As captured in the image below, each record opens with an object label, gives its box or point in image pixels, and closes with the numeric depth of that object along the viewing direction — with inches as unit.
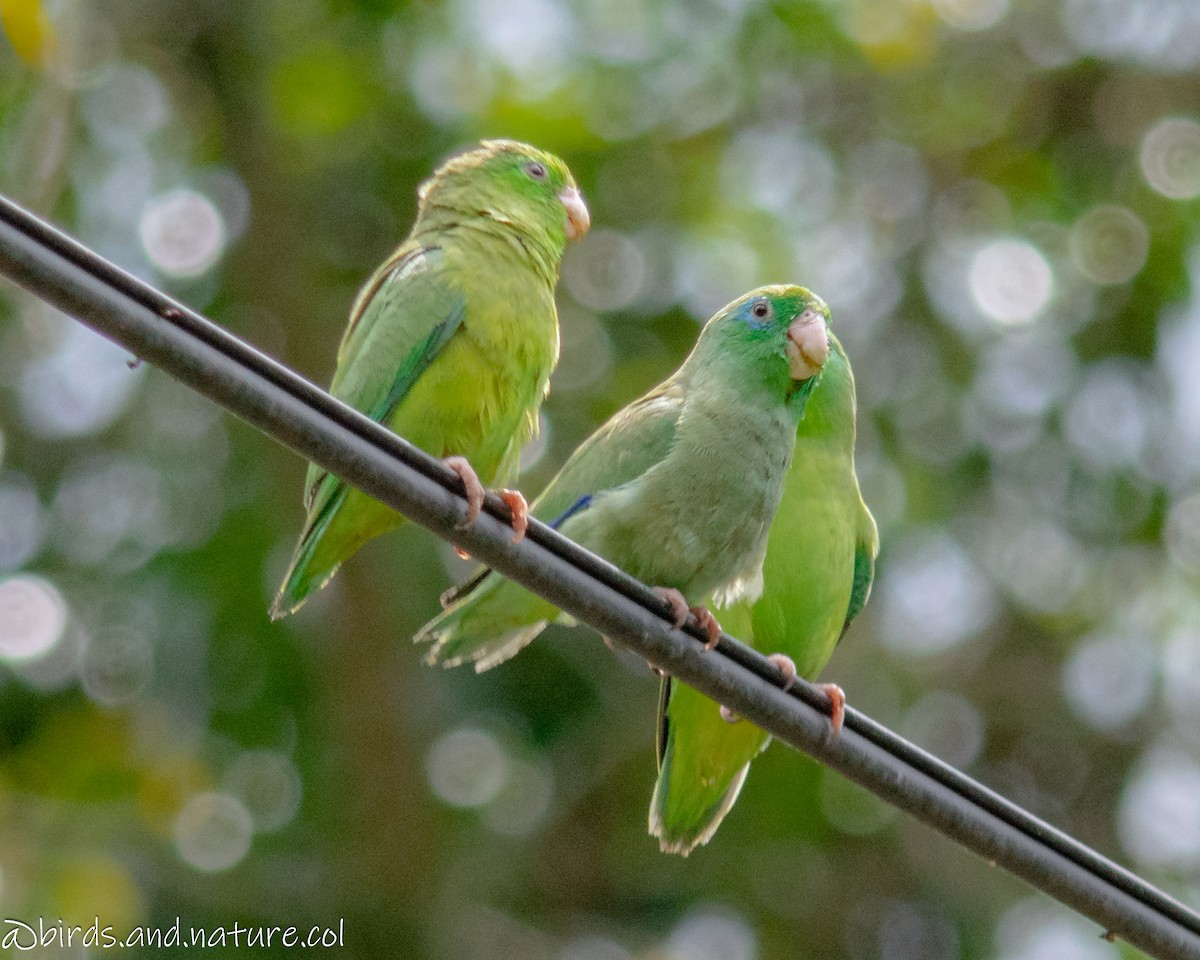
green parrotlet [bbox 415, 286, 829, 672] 323.6
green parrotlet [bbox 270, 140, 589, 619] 346.9
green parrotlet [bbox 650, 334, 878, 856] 378.3
